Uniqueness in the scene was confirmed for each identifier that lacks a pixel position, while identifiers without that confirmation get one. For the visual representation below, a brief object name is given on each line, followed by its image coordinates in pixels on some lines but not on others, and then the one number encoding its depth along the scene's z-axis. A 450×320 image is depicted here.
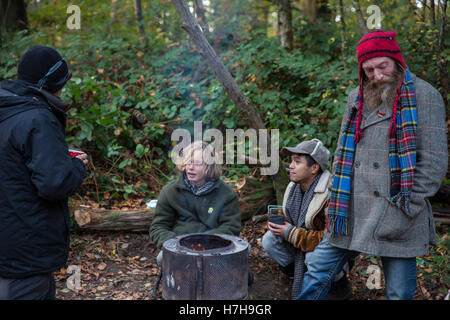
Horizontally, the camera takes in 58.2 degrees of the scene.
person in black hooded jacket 2.44
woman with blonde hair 4.01
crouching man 3.90
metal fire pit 3.12
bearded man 2.70
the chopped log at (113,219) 5.28
